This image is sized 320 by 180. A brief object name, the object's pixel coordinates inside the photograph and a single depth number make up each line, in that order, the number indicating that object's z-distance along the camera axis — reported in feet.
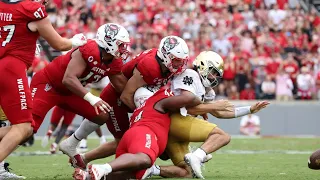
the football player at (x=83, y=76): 52.90
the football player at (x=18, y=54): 48.52
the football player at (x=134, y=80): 53.16
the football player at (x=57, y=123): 80.48
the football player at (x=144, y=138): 45.98
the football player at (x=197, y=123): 52.42
